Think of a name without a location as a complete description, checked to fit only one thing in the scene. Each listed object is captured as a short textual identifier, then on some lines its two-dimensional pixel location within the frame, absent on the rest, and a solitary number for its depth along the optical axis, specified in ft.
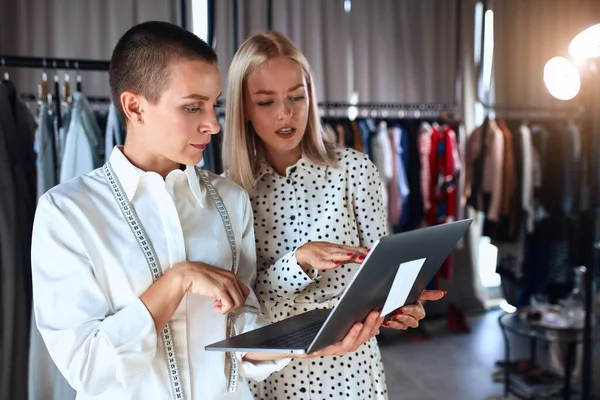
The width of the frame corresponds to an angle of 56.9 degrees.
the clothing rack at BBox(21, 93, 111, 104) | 8.14
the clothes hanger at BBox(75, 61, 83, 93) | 7.35
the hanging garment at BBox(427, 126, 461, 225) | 13.10
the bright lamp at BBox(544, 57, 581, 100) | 8.25
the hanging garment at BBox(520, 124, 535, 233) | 13.26
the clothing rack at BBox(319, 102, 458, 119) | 12.71
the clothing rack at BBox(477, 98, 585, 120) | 14.23
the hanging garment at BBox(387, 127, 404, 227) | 12.82
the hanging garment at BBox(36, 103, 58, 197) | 6.65
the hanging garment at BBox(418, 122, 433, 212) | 13.04
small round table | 9.67
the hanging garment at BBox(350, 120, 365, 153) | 12.33
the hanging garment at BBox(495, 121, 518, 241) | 13.25
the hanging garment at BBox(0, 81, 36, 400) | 6.31
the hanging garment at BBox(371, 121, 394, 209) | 12.59
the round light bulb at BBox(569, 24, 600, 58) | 6.57
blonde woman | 4.19
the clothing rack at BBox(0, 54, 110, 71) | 6.58
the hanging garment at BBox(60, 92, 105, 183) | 6.68
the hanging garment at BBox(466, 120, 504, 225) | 13.16
